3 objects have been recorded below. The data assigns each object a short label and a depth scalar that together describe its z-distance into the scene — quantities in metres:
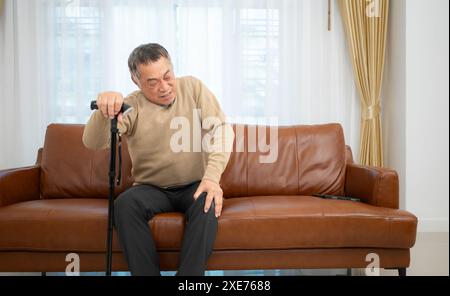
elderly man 1.68
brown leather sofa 1.90
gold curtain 2.95
